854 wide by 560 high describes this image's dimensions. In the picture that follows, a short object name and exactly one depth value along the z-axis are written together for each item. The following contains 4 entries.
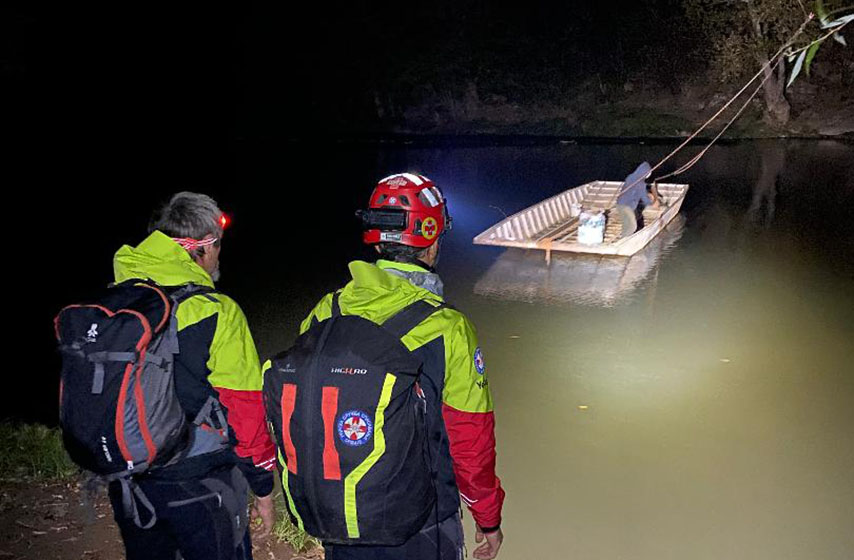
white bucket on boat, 10.20
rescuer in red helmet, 2.08
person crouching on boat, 10.73
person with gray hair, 2.40
